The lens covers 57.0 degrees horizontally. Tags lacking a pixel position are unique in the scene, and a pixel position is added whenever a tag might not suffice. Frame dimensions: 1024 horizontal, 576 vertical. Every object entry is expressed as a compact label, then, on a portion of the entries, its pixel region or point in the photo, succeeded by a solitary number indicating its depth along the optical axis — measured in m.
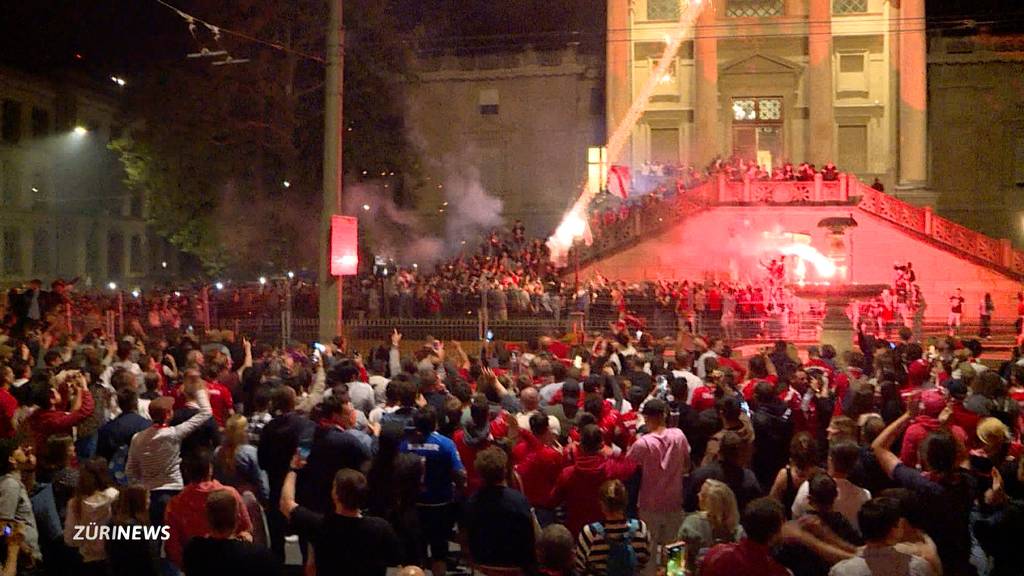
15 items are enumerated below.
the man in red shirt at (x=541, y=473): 6.69
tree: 27.84
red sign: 15.48
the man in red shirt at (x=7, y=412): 8.00
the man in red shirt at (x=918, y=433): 6.61
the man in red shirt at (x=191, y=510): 5.55
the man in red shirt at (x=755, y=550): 4.47
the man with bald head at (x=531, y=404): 7.55
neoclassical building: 34.88
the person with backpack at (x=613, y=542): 5.24
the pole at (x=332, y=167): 15.55
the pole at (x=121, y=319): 19.59
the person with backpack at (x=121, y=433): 7.33
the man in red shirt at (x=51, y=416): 7.63
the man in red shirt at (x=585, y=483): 6.33
